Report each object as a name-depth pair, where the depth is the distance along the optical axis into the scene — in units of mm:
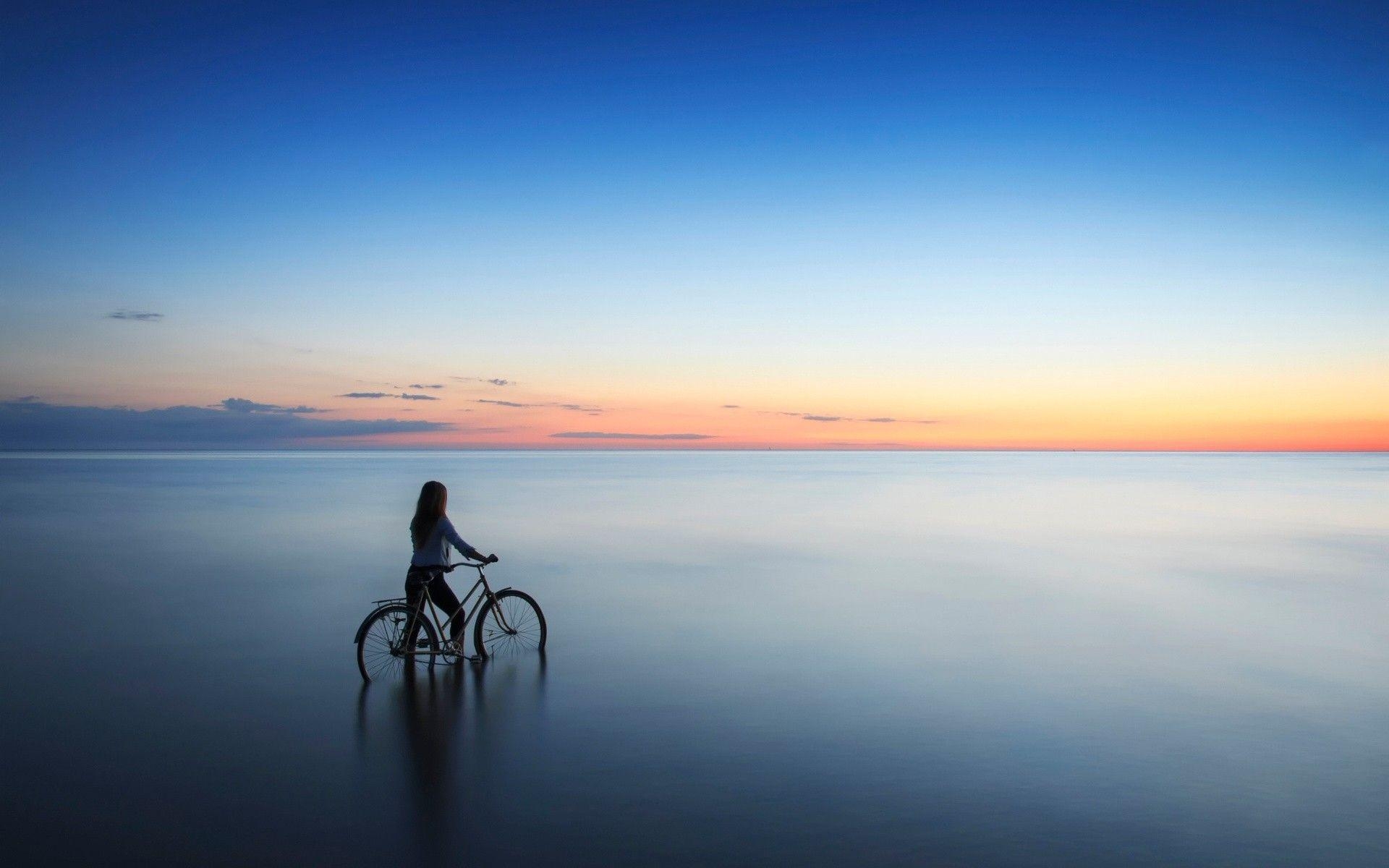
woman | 9461
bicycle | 9523
